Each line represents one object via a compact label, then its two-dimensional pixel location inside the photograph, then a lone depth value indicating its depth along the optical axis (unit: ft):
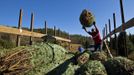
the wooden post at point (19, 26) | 8.32
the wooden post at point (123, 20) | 9.45
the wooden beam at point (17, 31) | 6.20
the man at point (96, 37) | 8.52
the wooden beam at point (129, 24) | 5.03
